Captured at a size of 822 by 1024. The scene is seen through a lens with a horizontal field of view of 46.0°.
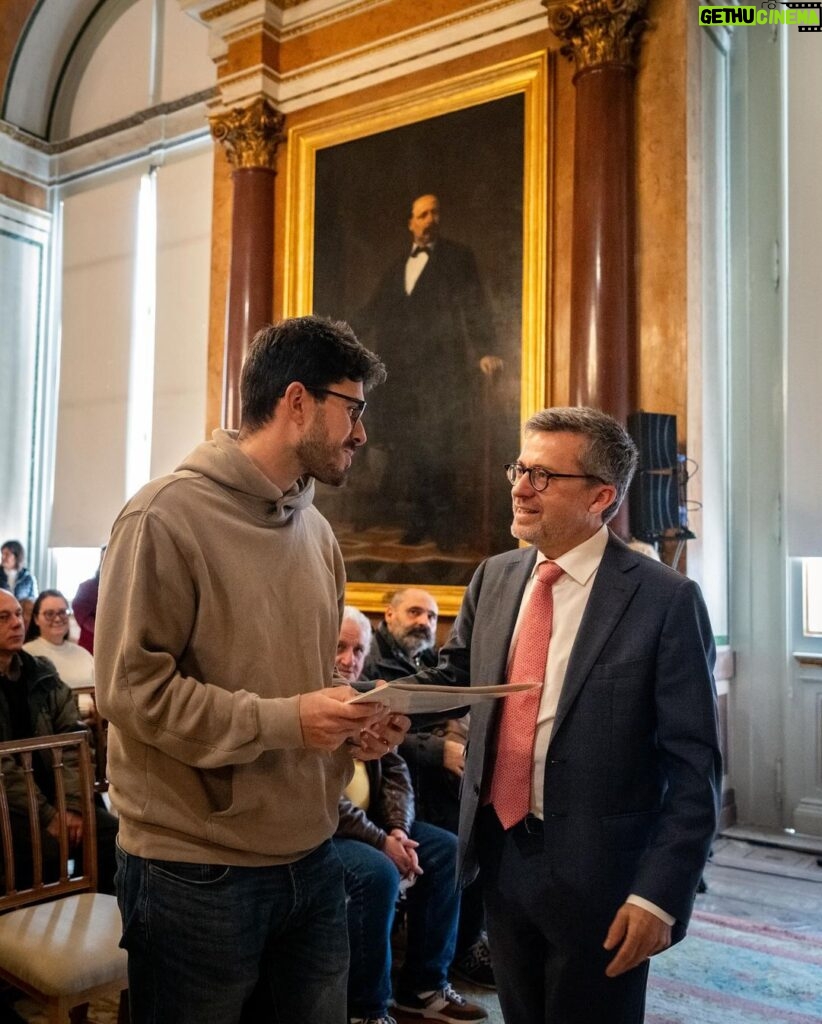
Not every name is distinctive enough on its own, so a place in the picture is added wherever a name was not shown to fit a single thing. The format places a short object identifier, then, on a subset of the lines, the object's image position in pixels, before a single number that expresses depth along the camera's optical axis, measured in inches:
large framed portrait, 227.3
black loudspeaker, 190.1
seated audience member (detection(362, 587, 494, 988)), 139.6
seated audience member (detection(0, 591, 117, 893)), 136.8
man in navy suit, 68.2
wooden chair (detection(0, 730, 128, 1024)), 93.8
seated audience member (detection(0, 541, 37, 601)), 316.2
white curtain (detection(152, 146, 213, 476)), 317.7
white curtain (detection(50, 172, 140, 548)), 345.1
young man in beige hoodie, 58.8
